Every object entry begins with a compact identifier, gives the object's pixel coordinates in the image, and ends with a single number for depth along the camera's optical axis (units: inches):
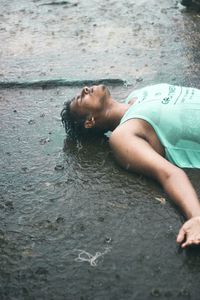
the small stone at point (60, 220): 108.4
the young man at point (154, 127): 107.9
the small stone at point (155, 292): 87.4
